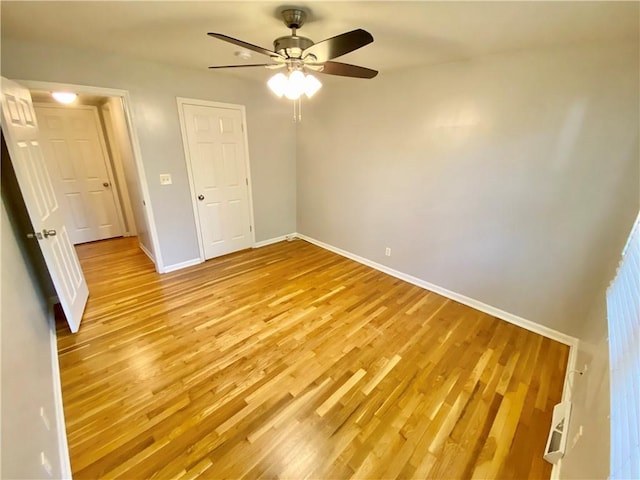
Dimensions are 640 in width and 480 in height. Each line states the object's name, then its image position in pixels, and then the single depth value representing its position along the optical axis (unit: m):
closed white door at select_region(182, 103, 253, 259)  3.33
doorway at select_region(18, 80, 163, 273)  2.66
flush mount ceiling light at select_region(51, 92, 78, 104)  3.63
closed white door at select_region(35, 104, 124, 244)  3.90
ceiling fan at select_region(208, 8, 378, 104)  1.49
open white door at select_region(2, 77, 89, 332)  1.88
